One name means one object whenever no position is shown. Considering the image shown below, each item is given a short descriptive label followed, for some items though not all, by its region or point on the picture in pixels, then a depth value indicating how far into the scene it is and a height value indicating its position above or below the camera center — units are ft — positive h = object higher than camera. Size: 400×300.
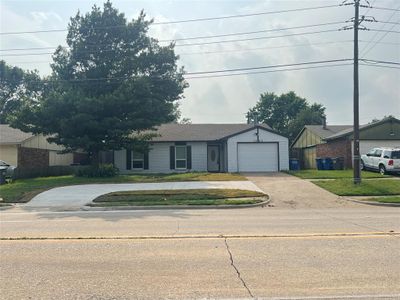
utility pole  71.87 +9.37
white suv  88.38 -0.39
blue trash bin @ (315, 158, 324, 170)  112.16 -1.36
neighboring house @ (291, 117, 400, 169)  108.68 +5.13
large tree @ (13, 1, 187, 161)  88.07 +16.75
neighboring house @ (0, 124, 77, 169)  96.89 +2.91
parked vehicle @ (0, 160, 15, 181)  82.59 -1.54
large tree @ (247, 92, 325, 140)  266.16 +32.41
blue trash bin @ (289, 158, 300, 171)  113.38 -1.56
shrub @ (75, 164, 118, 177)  94.63 -2.17
